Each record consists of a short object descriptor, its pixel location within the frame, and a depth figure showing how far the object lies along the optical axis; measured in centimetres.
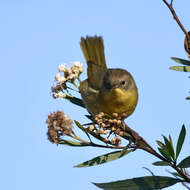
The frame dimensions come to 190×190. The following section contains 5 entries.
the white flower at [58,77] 659
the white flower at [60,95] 648
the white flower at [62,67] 677
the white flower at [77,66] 661
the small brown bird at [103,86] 780
